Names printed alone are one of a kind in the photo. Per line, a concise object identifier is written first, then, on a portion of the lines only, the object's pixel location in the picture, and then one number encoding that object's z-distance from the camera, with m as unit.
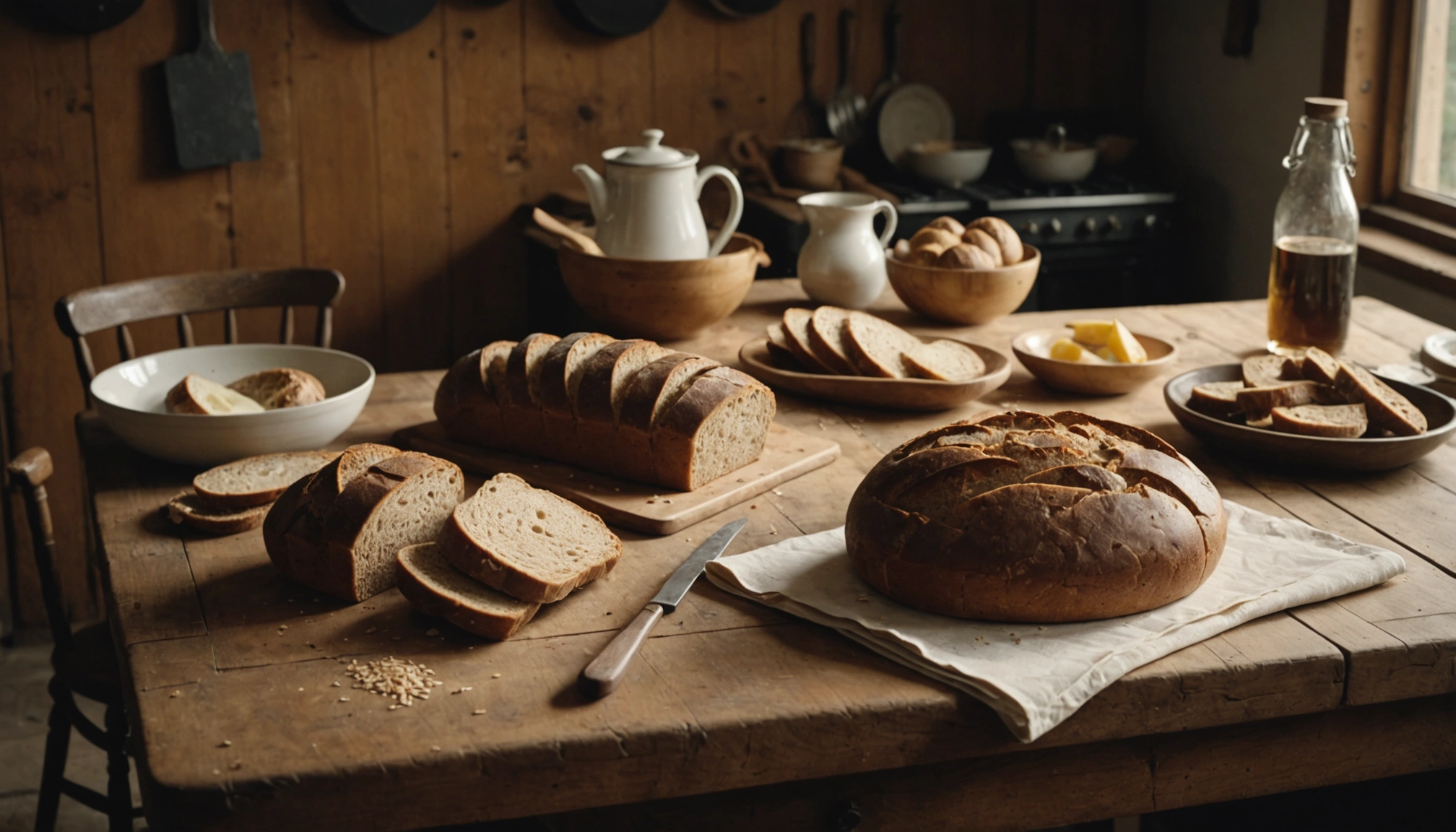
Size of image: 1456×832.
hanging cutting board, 3.12
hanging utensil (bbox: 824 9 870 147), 3.68
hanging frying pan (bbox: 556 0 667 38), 3.39
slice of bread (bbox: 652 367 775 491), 1.41
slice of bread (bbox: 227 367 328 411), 1.56
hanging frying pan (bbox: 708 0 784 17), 3.52
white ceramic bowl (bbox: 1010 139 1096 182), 3.47
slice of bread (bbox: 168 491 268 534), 1.32
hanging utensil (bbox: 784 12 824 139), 3.65
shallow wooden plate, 1.70
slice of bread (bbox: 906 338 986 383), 1.73
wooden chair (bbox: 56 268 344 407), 2.08
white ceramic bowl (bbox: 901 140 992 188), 3.45
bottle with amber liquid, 1.82
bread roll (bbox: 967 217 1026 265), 2.15
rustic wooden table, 0.93
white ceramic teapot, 2.05
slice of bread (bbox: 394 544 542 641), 1.09
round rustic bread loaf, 1.08
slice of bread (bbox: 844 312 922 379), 1.73
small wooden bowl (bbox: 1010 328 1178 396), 1.75
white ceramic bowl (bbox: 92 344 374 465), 1.46
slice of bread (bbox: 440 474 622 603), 1.13
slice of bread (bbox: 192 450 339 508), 1.35
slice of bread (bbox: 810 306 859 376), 1.76
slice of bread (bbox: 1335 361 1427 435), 1.46
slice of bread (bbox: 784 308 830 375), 1.80
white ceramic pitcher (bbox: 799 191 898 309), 2.18
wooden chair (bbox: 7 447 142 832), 1.78
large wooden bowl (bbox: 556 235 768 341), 1.96
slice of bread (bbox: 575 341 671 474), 1.45
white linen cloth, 1.01
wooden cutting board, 1.36
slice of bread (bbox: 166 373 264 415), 1.50
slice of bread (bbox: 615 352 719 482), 1.43
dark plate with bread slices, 1.44
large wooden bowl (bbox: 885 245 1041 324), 2.07
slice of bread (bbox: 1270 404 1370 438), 1.45
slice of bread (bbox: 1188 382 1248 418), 1.55
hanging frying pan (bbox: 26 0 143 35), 2.97
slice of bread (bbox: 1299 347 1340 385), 1.54
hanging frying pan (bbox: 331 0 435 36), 3.21
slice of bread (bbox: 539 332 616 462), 1.48
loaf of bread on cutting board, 1.42
